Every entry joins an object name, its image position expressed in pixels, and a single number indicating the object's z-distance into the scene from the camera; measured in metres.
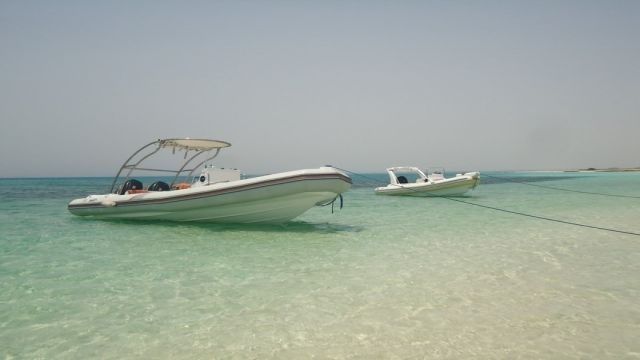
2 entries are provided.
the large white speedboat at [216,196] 10.82
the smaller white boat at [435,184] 24.61
